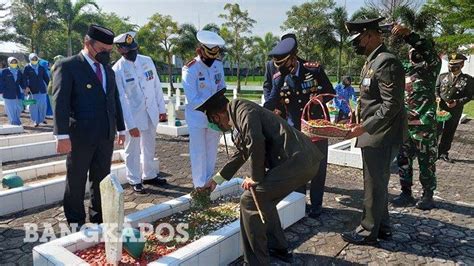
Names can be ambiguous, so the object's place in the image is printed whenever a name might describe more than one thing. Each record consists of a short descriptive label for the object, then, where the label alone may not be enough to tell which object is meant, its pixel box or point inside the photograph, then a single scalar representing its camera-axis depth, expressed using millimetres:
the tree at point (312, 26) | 25484
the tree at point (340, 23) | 24828
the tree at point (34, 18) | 33938
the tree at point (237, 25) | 28500
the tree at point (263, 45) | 39375
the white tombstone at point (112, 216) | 2895
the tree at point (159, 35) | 29672
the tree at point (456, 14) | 13141
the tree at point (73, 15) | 32500
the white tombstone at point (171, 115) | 10453
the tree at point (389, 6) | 22650
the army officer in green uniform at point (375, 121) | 3477
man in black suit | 3799
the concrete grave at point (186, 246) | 3086
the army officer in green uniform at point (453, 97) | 7715
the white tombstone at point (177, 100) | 15619
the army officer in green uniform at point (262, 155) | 2842
